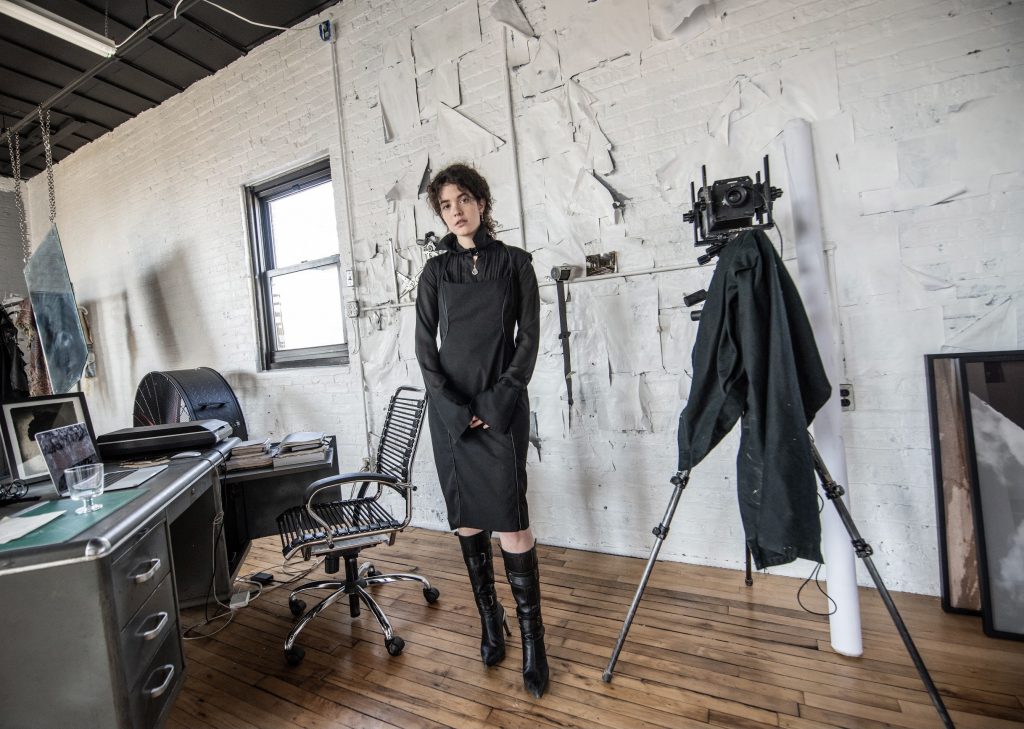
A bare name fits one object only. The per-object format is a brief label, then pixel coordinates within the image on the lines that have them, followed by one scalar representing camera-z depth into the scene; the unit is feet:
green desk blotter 3.77
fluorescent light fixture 8.46
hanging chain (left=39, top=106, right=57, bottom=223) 13.78
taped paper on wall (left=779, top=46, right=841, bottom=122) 6.52
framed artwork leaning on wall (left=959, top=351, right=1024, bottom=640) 5.52
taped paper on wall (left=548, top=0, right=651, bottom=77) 7.60
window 12.00
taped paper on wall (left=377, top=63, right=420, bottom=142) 10.02
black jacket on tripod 4.81
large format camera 5.30
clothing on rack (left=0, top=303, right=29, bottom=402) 12.91
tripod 4.37
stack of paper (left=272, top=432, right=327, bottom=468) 7.66
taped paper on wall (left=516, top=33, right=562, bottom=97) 8.34
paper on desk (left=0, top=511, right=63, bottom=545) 3.87
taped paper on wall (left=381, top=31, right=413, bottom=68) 9.96
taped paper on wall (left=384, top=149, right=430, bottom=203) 10.00
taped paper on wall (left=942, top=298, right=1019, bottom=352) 5.93
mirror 13.56
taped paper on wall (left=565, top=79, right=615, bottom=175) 8.02
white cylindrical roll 5.48
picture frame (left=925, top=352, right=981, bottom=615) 5.99
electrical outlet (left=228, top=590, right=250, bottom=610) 7.41
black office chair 6.10
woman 5.31
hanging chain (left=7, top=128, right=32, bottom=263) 17.13
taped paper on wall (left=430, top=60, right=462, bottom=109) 9.46
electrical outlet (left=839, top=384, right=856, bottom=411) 6.15
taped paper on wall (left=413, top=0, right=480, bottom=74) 9.11
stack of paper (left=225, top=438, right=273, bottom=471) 7.50
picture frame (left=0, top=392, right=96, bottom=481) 5.27
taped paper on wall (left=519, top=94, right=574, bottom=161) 8.36
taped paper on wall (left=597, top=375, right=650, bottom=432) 8.02
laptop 5.00
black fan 11.47
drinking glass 4.47
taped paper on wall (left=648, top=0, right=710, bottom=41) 7.18
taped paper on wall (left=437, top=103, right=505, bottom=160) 9.17
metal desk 3.59
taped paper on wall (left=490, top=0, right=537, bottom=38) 8.54
